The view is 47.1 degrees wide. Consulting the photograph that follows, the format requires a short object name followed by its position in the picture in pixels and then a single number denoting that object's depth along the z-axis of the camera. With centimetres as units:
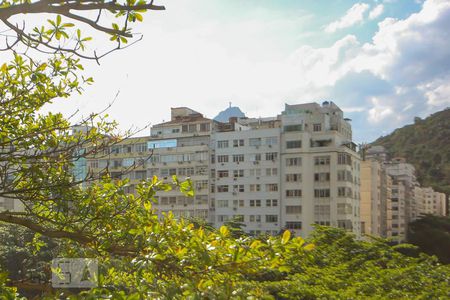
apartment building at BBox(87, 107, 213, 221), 5291
